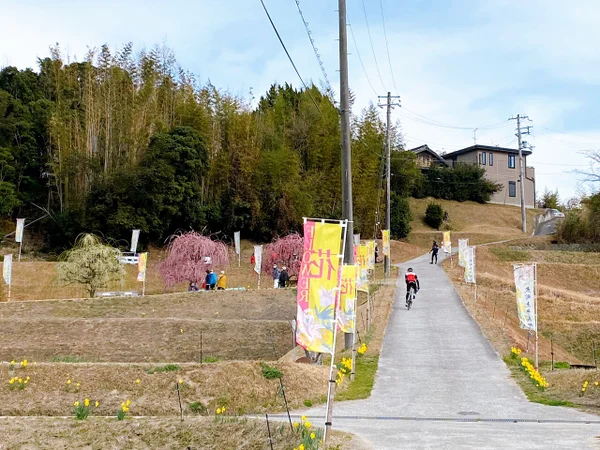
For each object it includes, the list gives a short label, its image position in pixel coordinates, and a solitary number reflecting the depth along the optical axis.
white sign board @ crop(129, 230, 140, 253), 30.74
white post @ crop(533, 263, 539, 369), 12.48
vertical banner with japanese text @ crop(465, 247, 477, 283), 22.94
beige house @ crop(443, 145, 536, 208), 66.50
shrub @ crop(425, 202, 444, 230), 56.47
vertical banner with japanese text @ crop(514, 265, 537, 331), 12.66
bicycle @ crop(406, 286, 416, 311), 20.67
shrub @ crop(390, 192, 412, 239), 50.53
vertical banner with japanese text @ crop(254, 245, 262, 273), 27.66
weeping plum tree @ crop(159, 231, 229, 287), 30.77
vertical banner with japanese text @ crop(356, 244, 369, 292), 17.50
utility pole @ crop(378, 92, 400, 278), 31.55
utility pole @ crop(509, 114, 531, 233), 55.66
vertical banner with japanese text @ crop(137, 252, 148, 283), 25.17
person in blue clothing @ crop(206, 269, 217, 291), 24.80
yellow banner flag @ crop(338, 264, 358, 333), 11.88
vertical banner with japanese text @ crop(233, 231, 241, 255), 34.63
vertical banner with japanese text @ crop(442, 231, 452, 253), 35.91
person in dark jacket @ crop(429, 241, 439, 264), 37.59
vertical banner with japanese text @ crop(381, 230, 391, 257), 29.17
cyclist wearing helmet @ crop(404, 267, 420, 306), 20.61
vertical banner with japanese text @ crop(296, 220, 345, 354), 7.47
